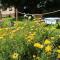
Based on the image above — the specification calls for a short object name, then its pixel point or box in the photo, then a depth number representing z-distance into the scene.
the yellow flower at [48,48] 1.74
